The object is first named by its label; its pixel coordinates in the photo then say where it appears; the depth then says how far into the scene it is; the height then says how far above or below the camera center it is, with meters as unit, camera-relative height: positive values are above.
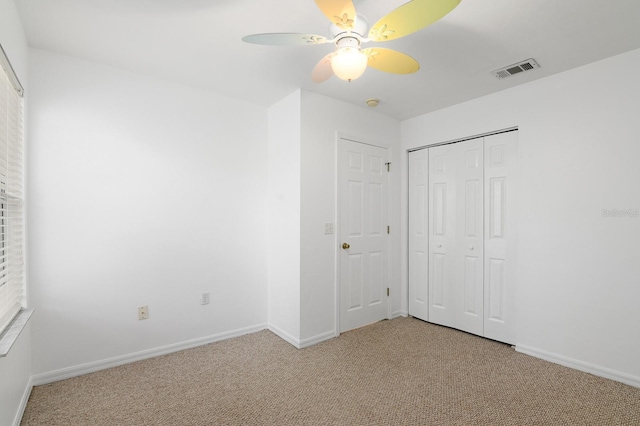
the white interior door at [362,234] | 3.28 -0.26
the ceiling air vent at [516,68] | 2.46 +1.14
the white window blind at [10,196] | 1.76 +0.09
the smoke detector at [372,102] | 3.22 +1.11
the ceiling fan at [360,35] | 1.39 +0.87
